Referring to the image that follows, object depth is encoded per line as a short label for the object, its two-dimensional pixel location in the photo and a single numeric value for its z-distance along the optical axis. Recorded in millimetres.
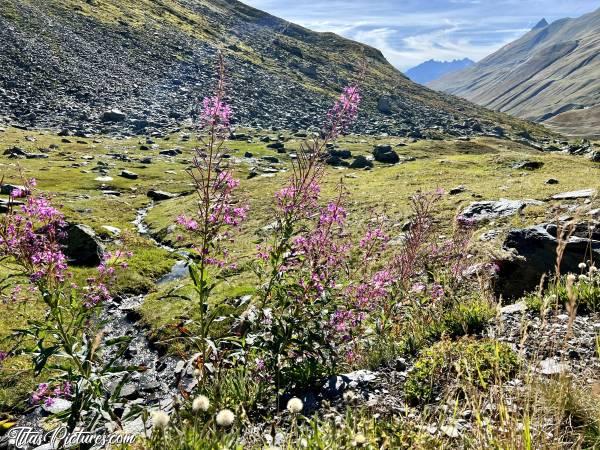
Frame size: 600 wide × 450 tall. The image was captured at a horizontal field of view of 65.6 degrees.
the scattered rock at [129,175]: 56531
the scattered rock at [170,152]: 74375
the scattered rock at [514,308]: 9228
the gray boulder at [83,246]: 24219
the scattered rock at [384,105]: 146712
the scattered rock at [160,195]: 46428
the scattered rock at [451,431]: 4336
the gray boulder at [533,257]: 12148
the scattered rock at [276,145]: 84400
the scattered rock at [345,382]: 7145
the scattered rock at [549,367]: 5709
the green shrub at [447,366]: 6557
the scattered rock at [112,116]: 91312
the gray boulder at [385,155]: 72044
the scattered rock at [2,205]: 30619
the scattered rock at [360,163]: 65688
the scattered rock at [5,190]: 35425
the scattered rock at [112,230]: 30164
